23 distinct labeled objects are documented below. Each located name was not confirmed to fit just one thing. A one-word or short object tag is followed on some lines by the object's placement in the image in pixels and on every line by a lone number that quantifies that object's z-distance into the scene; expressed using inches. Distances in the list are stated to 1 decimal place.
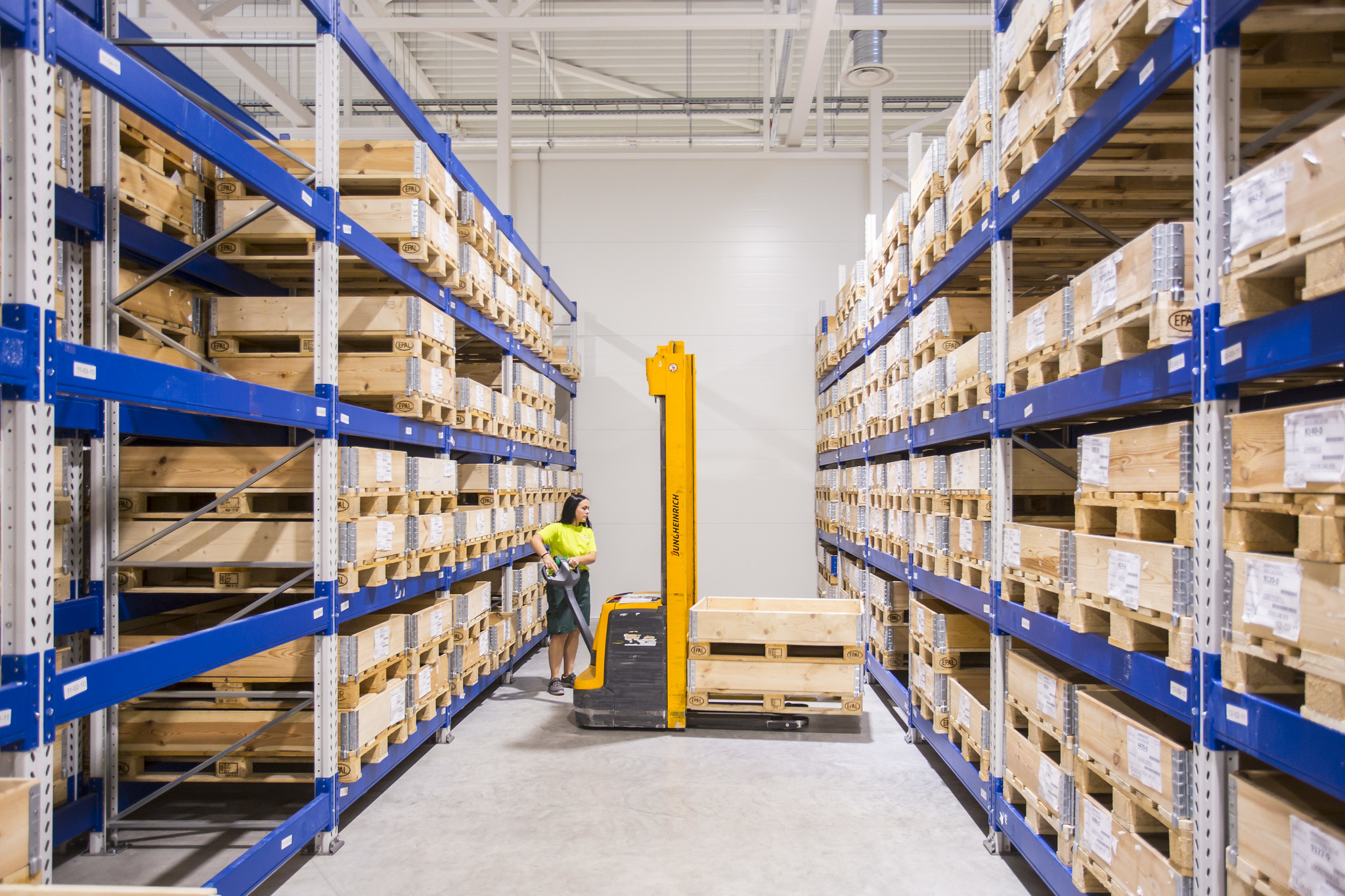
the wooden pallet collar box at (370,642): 210.4
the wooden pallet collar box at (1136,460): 121.7
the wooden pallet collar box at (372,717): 208.5
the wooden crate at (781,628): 286.8
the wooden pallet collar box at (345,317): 220.2
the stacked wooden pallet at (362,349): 219.9
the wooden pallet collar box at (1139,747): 121.5
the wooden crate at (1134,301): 124.1
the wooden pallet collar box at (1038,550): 160.4
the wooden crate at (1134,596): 119.6
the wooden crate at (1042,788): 159.8
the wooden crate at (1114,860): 123.7
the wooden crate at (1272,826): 95.0
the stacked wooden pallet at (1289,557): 89.5
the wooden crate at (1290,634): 89.6
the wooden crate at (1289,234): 89.4
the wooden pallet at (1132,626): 119.2
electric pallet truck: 298.2
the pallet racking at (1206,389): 97.6
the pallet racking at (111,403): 111.8
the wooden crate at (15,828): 103.4
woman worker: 341.7
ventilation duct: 384.5
